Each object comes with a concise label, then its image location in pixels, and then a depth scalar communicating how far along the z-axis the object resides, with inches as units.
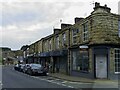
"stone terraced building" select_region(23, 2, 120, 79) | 467.5
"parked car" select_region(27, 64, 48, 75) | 589.1
